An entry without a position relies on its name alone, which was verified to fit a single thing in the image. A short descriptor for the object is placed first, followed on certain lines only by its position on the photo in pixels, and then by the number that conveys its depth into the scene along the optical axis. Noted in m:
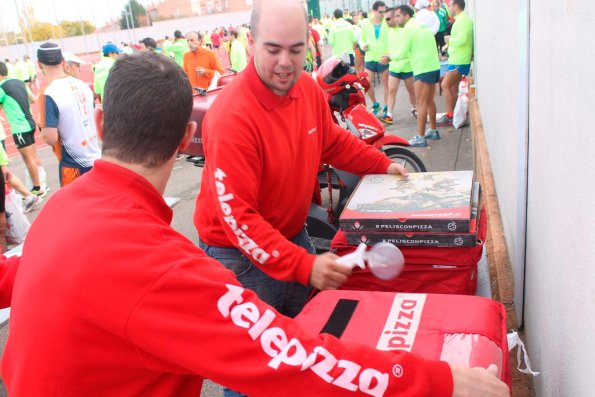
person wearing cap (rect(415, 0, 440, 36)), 12.17
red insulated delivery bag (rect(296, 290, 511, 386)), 1.63
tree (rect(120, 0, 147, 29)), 50.29
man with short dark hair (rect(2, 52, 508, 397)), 1.12
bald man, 2.15
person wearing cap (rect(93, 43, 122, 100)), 10.95
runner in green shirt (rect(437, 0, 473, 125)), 8.95
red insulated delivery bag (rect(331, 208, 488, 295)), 2.18
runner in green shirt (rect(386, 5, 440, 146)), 8.44
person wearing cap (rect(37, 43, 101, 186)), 5.22
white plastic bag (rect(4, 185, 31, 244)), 5.27
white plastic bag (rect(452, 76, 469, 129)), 9.12
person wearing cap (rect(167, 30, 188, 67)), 14.13
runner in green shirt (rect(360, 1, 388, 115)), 11.53
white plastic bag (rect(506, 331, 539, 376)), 2.02
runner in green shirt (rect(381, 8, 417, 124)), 9.73
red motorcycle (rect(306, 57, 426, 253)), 5.19
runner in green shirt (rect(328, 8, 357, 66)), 14.32
